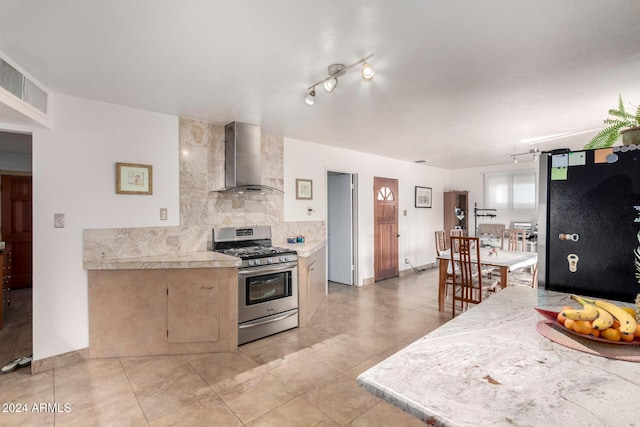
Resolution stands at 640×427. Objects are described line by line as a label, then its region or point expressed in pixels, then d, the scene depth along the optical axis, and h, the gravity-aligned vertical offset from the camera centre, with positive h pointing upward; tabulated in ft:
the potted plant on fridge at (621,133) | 4.74 +1.28
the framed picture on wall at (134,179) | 9.37 +1.02
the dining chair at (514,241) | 15.88 -1.62
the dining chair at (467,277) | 11.43 -2.71
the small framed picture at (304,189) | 14.20 +1.02
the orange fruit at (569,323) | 3.63 -1.38
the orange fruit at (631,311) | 3.77 -1.29
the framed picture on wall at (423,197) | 21.48 +0.97
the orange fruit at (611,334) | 3.37 -1.40
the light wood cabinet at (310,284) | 11.28 -2.99
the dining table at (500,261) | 11.48 -2.04
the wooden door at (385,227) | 18.06 -1.08
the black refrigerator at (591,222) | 4.80 -0.21
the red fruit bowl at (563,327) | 3.33 -1.46
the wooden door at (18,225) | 16.56 -0.81
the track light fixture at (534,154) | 16.12 +3.19
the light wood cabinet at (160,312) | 8.88 -3.06
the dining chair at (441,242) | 15.26 -1.66
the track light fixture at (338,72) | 6.48 +3.22
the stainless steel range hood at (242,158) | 11.28 +2.01
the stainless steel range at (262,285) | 9.80 -2.60
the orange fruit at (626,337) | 3.32 -1.41
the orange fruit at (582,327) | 3.51 -1.37
